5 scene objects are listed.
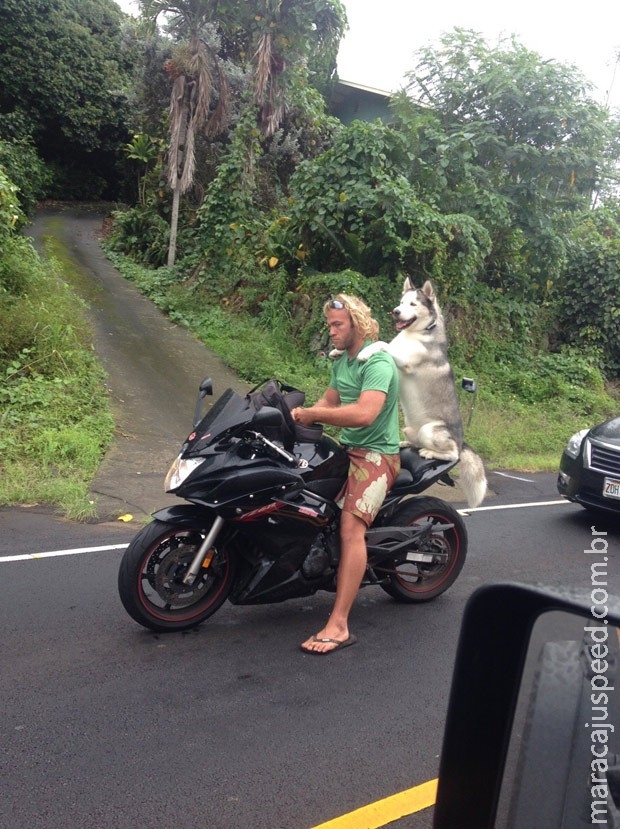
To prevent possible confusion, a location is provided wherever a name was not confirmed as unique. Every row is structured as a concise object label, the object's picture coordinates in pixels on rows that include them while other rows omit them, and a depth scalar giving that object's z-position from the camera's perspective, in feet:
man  13.25
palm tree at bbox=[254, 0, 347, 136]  49.96
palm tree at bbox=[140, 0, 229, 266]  53.57
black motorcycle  12.76
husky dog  16.39
